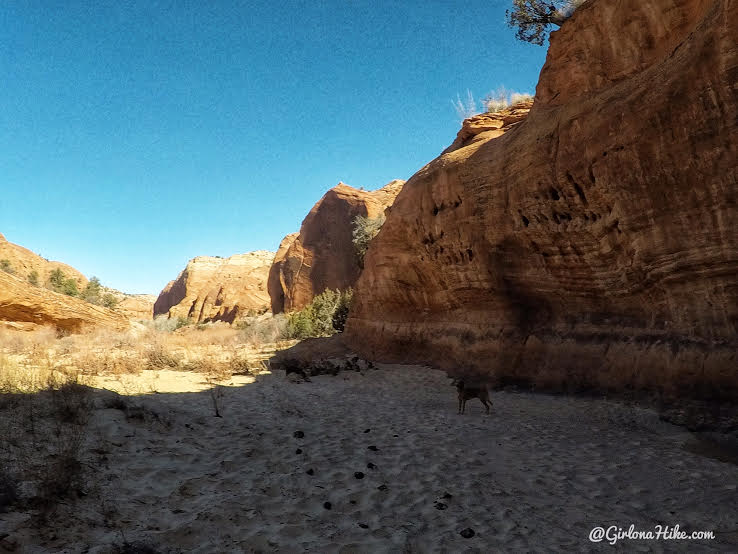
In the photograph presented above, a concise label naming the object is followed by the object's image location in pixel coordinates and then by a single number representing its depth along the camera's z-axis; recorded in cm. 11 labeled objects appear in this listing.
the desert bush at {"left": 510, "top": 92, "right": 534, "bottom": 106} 1518
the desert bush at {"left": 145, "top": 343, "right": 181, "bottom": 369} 1280
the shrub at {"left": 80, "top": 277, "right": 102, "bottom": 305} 3138
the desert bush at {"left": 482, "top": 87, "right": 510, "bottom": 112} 1552
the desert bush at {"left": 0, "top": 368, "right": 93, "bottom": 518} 321
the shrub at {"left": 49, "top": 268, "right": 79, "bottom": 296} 3011
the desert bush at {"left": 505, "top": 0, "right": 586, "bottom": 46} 1241
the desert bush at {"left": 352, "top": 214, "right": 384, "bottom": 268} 2647
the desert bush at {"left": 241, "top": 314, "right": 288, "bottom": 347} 2361
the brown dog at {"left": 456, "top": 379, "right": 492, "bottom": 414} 770
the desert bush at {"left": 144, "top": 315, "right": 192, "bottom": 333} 3372
